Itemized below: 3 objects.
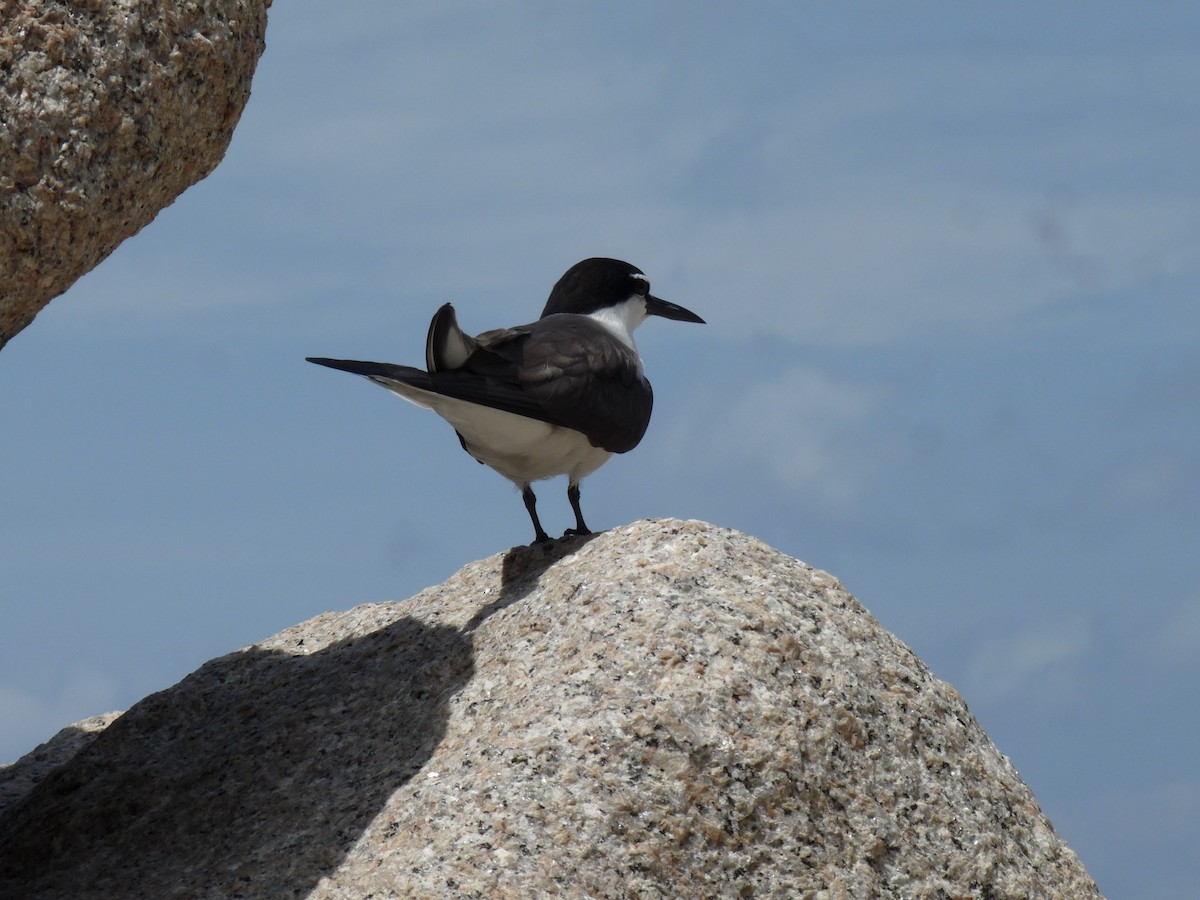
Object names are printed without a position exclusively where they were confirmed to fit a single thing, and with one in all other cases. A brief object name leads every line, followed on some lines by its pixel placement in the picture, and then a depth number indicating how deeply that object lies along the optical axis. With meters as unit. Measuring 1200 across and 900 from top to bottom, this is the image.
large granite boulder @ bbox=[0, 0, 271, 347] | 10.39
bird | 13.60
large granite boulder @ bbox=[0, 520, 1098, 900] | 10.77
